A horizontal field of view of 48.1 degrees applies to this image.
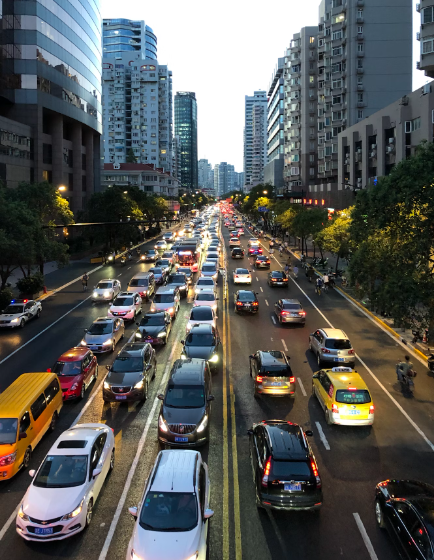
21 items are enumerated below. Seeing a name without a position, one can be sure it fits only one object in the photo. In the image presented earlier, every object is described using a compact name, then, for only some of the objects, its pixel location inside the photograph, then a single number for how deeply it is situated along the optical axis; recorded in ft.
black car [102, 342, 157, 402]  56.34
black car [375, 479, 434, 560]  28.25
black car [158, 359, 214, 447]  45.32
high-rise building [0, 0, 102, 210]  205.05
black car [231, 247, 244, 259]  204.13
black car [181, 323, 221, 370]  68.33
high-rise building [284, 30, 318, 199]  360.69
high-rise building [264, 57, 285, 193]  474.08
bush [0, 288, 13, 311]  112.37
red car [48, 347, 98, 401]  58.44
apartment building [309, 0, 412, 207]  273.54
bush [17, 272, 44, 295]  125.90
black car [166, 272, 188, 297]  125.39
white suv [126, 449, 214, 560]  28.48
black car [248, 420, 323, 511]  34.96
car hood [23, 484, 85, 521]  32.73
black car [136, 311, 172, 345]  81.19
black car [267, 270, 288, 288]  138.31
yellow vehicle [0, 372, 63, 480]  41.05
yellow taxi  50.55
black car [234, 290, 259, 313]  105.60
